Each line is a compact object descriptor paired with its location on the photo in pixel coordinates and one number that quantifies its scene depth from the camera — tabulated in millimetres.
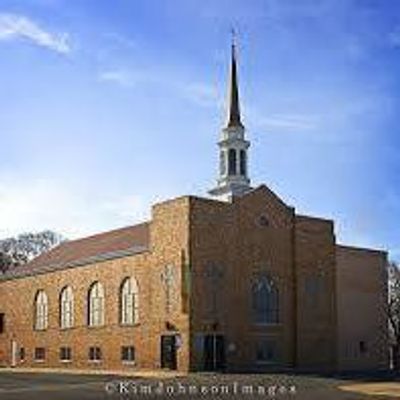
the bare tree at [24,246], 103500
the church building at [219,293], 57375
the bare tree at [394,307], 84462
